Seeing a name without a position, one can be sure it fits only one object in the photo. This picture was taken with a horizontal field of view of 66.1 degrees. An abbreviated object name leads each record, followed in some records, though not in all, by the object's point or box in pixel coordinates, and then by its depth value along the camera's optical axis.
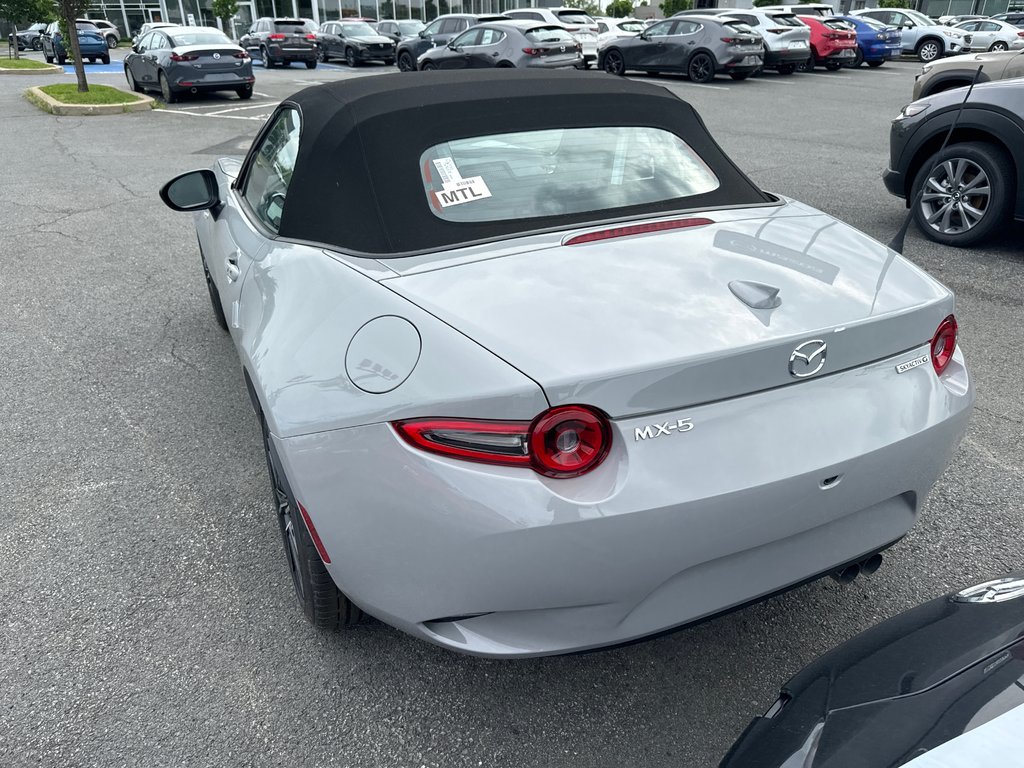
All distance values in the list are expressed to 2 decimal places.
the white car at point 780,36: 19.64
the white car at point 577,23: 21.48
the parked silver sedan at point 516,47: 18.09
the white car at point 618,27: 24.30
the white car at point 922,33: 25.77
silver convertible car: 1.64
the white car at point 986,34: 24.22
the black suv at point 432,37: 22.72
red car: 21.11
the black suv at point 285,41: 26.38
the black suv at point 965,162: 5.49
